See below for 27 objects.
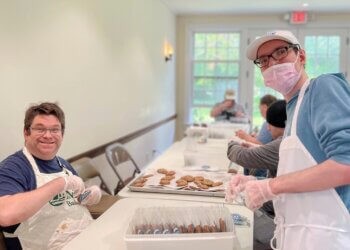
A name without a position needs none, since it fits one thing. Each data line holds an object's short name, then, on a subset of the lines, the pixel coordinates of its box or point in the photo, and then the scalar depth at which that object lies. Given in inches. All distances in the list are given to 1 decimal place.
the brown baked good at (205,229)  47.9
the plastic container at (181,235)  45.2
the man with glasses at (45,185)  55.6
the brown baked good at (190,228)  48.2
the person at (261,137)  105.3
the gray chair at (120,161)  116.7
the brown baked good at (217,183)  75.1
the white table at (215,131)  145.6
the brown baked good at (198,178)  78.1
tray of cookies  73.2
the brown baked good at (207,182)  75.3
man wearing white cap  39.8
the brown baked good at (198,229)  47.8
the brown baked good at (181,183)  74.9
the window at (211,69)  254.2
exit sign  232.8
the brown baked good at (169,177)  78.9
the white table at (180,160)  72.2
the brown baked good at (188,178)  77.9
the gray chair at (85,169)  100.8
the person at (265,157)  75.2
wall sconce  222.7
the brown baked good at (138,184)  76.3
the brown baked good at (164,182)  76.2
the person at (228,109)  211.8
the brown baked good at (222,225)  48.2
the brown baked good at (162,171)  83.8
